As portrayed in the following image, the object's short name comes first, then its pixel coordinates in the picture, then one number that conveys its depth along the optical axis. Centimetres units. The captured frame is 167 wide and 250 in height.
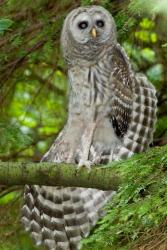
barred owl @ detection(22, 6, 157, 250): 967
